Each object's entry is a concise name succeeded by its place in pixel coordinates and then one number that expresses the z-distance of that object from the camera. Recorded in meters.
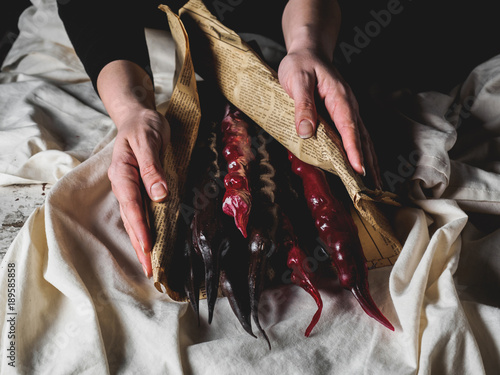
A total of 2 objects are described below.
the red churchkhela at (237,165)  0.64
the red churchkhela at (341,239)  0.62
